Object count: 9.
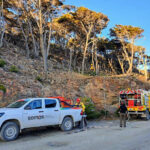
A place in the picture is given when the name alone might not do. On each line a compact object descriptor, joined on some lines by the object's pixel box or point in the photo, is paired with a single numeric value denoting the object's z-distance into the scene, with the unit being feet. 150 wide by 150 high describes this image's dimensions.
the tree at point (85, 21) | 90.15
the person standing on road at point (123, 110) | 37.37
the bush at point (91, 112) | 43.60
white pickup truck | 24.51
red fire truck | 46.21
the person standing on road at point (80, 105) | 36.64
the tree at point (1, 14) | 82.78
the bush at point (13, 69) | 57.12
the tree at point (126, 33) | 104.83
